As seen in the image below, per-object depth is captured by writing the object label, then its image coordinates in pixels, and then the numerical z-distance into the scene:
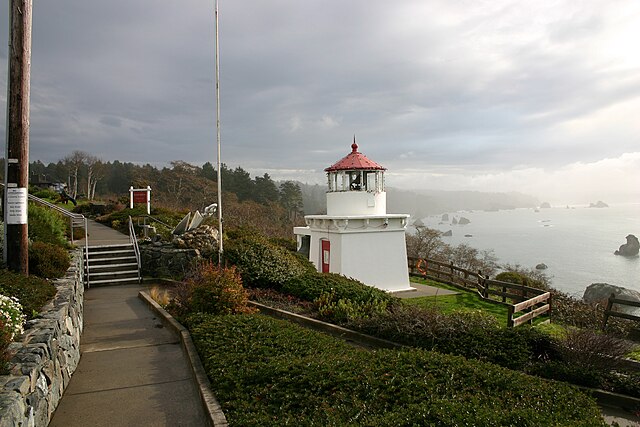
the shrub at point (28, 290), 6.28
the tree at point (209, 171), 59.09
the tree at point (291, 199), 61.88
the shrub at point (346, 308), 9.40
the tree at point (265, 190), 58.50
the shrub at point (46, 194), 33.43
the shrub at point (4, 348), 4.20
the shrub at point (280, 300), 10.59
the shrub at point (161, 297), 11.00
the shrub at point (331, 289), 10.66
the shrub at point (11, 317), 4.94
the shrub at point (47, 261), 8.91
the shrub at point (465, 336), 6.79
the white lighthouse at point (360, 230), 16.48
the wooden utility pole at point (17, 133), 7.55
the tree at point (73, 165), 55.88
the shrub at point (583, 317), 12.46
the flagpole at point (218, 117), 13.84
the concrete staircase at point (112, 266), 14.68
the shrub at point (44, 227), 11.77
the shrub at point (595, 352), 6.38
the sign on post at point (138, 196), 26.75
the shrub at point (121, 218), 24.05
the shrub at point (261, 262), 12.54
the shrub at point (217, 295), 8.83
